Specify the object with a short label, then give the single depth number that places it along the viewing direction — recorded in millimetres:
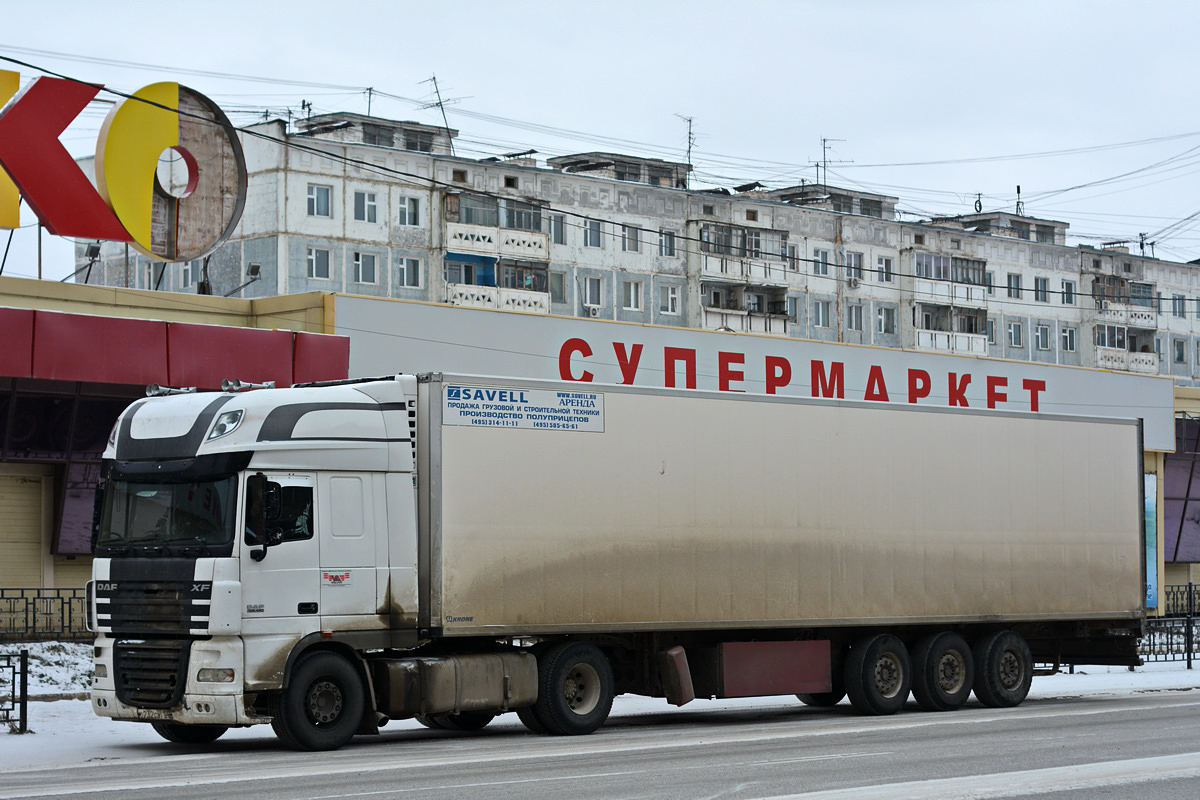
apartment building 62875
